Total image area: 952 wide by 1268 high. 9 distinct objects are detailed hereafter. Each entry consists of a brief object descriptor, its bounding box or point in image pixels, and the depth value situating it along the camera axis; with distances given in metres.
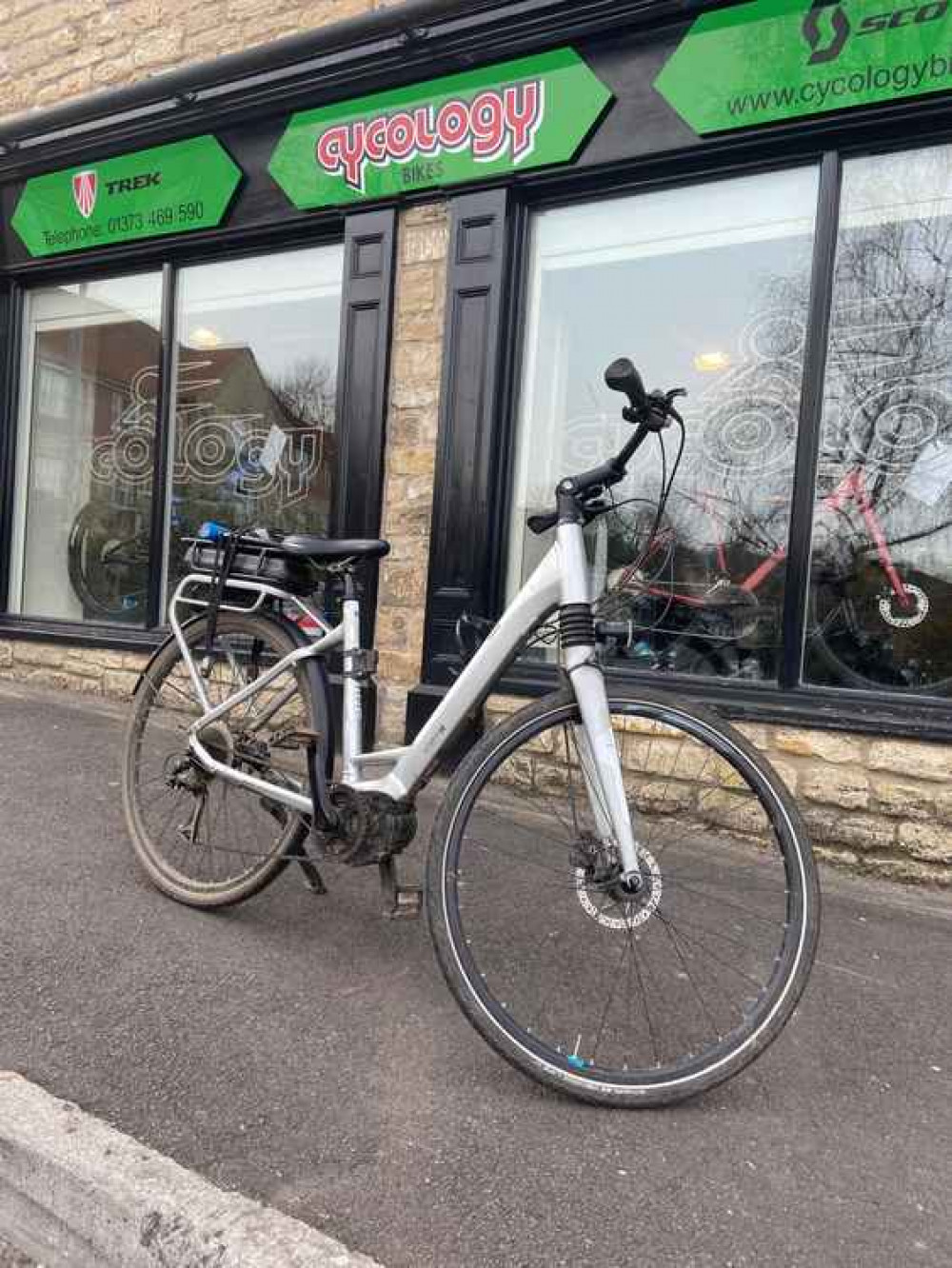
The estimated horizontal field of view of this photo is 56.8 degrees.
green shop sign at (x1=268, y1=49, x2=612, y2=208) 4.42
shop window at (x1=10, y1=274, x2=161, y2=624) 6.38
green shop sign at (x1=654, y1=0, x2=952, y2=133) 3.70
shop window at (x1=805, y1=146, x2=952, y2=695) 3.96
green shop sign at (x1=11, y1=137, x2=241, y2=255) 5.55
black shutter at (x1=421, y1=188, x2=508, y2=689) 4.64
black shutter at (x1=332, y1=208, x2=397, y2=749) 4.93
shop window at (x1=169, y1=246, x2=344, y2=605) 5.60
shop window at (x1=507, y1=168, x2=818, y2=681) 4.29
